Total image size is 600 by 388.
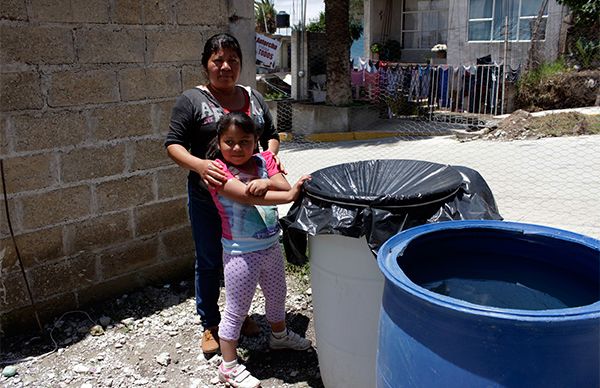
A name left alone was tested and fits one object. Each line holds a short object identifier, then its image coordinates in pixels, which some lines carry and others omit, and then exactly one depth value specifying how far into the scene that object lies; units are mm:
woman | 2939
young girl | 2678
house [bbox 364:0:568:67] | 14548
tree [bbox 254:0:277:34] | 33694
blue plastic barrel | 1449
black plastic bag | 2287
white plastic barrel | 2402
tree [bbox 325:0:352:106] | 13166
